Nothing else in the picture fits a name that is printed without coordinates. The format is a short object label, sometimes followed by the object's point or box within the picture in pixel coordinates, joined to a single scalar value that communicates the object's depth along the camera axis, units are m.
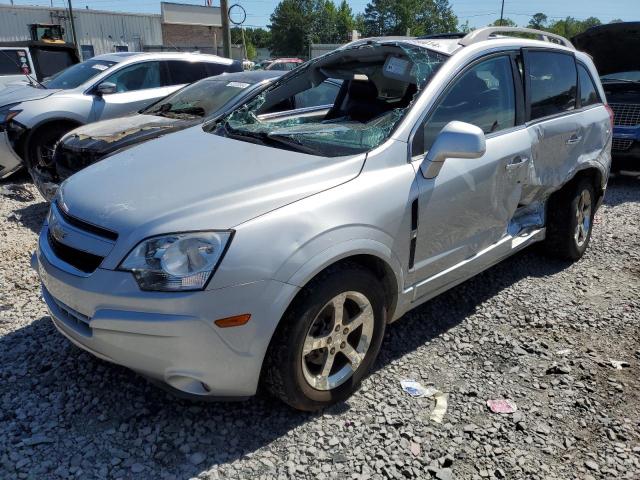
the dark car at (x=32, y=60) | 10.62
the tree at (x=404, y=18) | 85.88
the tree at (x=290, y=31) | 73.50
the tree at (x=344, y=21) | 79.38
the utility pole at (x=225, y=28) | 15.94
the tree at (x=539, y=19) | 88.44
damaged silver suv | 2.19
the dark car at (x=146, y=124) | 5.04
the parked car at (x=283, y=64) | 29.09
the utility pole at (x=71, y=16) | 33.81
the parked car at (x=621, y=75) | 7.57
